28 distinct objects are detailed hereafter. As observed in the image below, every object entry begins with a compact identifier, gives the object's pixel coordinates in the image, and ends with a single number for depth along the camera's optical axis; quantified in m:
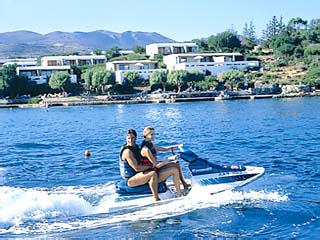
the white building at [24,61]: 146.75
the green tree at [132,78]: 112.25
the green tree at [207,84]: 111.44
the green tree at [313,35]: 148.80
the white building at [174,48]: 151.50
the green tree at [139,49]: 178.12
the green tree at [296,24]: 169.00
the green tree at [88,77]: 111.19
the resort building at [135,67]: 117.80
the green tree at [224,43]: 153.62
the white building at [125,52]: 176.18
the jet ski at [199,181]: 14.16
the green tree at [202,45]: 158.93
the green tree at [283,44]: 135.25
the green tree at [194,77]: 112.69
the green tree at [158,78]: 111.28
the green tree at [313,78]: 110.31
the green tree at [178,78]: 110.31
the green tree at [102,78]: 108.19
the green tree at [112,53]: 160.88
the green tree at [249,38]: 159.70
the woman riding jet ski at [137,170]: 13.74
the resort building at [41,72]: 116.81
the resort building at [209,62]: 123.56
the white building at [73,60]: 140.88
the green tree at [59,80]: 108.75
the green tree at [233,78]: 110.75
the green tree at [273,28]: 174.12
